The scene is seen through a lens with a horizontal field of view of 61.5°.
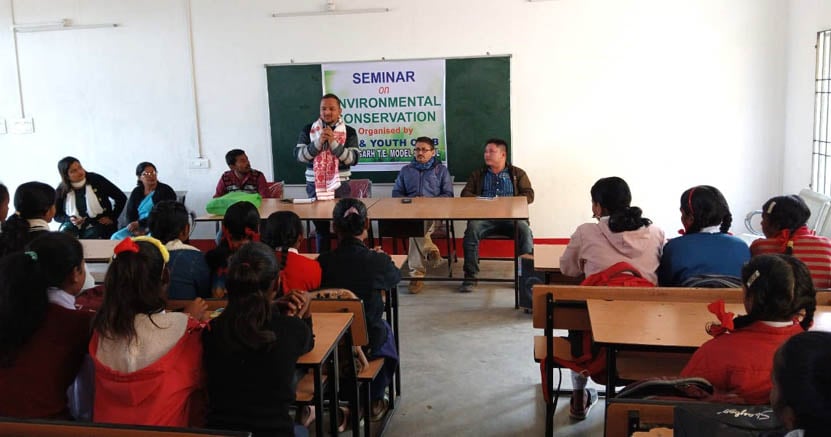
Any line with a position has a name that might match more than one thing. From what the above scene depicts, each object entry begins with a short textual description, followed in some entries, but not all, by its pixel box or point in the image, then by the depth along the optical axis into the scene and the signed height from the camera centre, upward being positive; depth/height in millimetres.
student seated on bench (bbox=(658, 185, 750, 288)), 2812 -486
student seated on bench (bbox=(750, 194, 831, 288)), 2859 -463
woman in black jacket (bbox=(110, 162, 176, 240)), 5613 -374
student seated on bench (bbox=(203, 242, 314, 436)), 1974 -601
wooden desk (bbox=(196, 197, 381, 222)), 5004 -495
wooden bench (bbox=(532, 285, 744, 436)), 2609 -677
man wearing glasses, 5922 -377
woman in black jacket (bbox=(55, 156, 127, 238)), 5691 -439
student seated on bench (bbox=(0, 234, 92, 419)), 1961 -538
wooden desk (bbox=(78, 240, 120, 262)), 3951 -595
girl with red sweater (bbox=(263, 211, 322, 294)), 2889 -460
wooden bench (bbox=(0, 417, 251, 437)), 1628 -665
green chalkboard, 6316 +294
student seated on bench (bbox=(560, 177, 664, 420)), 2953 -506
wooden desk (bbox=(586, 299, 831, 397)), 2258 -660
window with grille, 5164 +70
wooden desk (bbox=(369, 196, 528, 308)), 4965 -526
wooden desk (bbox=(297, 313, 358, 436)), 2225 -672
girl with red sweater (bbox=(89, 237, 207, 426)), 1903 -551
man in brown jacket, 5527 -448
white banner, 6426 +331
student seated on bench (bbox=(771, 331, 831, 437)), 1141 -425
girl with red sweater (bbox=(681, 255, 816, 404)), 1838 -532
